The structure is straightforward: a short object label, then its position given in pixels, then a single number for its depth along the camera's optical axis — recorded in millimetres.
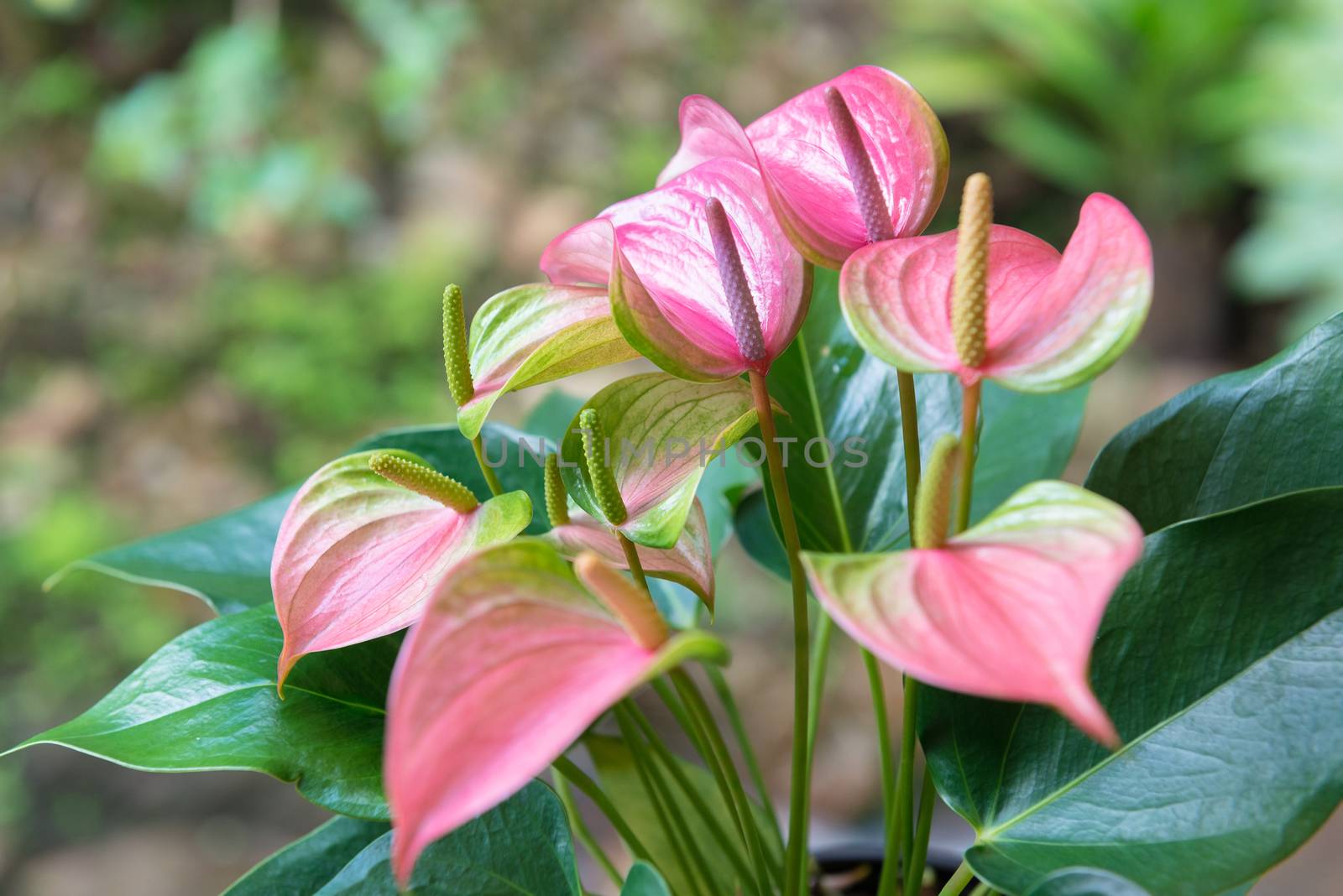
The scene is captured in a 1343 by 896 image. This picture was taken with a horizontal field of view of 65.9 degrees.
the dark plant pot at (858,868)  509
